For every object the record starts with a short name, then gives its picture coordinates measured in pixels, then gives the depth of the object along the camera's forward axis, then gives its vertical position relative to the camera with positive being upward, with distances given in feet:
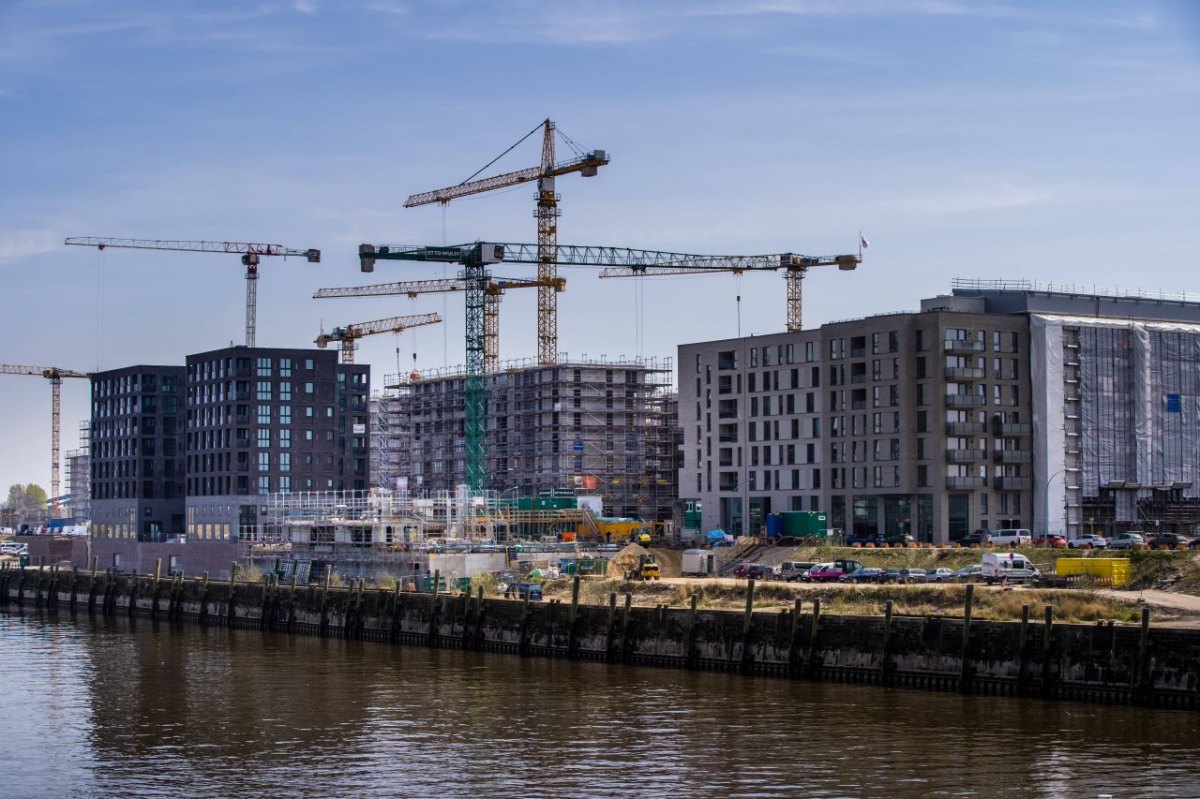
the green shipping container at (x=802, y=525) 449.89 -12.00
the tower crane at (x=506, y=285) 641.40 +81.86
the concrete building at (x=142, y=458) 609.42 +10.67
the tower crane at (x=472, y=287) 561.43 +70.90
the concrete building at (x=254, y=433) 545.85 +18.12
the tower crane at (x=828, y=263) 649.61 +91.71
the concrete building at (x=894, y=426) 456.04 +17.31
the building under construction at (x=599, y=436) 620.08 +19.07
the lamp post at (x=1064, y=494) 461.37 -3.21
